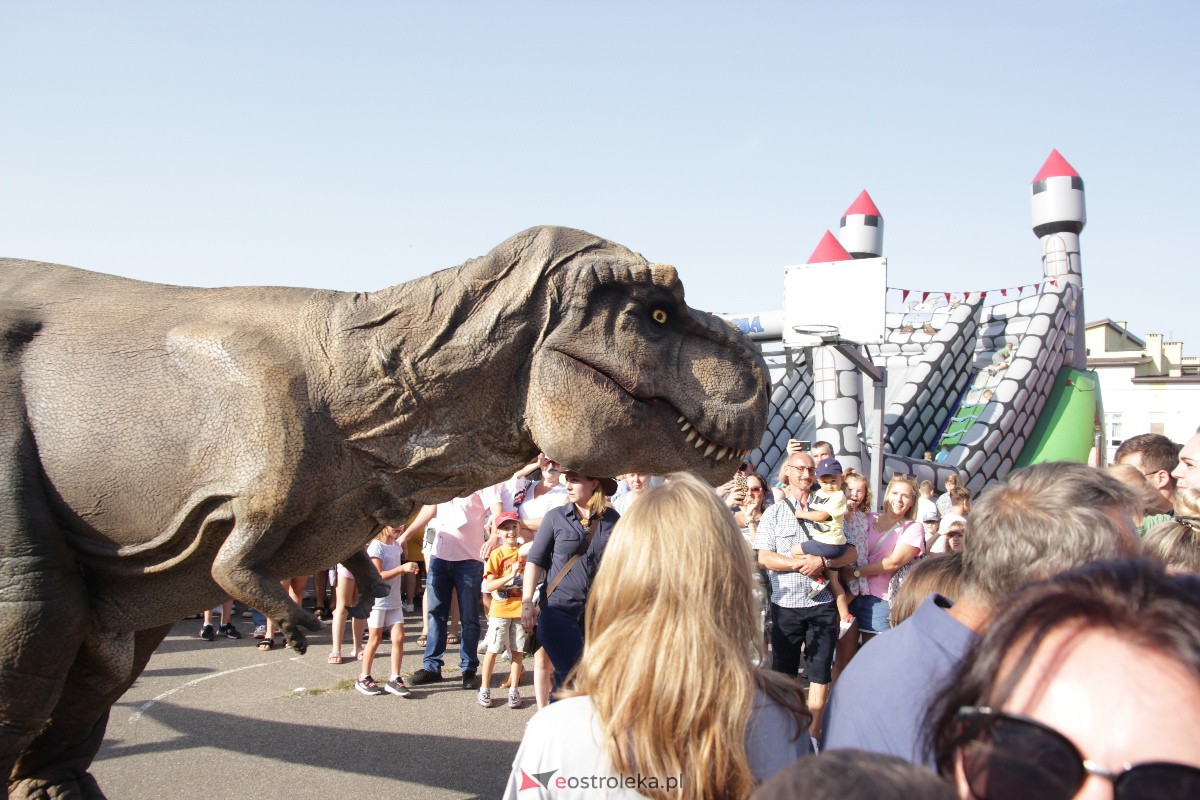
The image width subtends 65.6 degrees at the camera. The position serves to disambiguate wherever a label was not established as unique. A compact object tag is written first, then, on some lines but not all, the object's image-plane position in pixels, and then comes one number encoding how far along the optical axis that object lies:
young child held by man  5.56
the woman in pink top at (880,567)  5.88
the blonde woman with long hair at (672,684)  1.81
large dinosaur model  2.68
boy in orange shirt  6.23
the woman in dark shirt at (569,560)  4.80
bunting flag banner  16.64
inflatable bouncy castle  12.49
